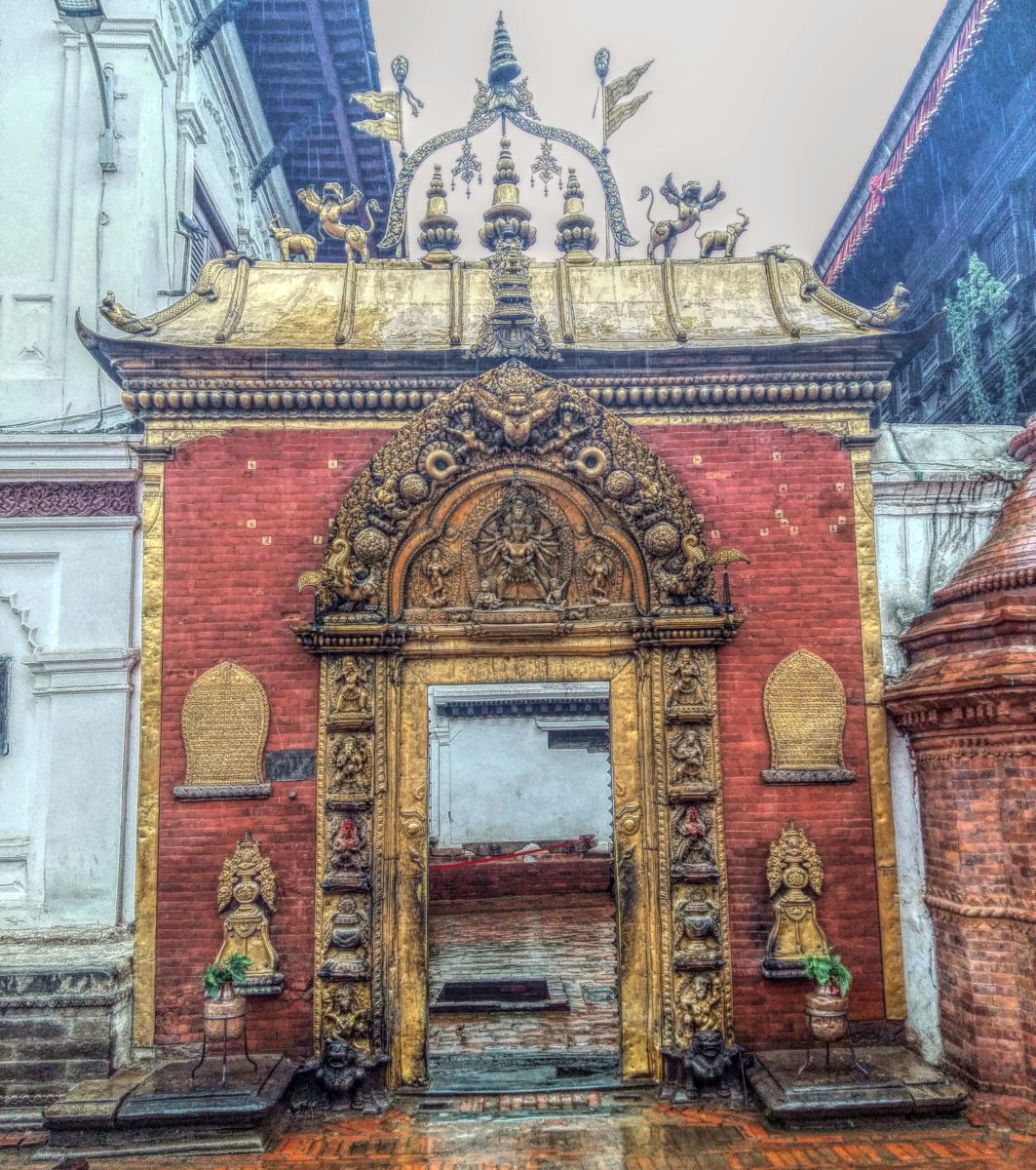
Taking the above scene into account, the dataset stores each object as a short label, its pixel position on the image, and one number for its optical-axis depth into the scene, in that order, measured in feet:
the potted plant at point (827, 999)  21.59
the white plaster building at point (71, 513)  22.68
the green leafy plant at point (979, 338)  37.40
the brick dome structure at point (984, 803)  21.35
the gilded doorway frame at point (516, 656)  23.35
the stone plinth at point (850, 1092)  20.51
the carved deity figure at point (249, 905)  23.16
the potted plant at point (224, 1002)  21.61
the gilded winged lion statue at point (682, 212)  29.48
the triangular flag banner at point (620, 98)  31.58
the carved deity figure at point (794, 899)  23.39
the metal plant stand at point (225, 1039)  21.43
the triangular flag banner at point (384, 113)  31.40
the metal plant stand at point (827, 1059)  21.57
